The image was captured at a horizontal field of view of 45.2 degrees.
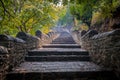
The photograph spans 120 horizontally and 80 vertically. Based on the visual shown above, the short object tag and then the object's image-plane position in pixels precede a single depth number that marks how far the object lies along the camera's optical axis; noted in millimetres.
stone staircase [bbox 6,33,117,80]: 3812
